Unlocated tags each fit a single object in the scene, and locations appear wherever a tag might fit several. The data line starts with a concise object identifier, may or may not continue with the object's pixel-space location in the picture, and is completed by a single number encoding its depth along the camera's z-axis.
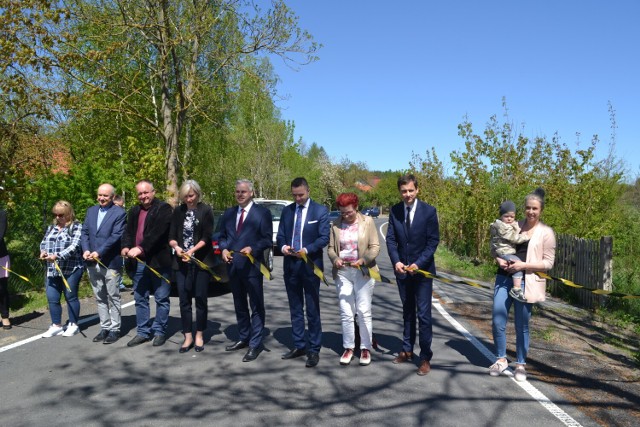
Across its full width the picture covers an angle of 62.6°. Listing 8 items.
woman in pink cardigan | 4.98
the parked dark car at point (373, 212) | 74.31
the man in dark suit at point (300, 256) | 5.59
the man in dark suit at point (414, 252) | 5.25
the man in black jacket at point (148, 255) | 6.10
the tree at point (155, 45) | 12.48
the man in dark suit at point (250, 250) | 5.80
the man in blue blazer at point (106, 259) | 6.35
